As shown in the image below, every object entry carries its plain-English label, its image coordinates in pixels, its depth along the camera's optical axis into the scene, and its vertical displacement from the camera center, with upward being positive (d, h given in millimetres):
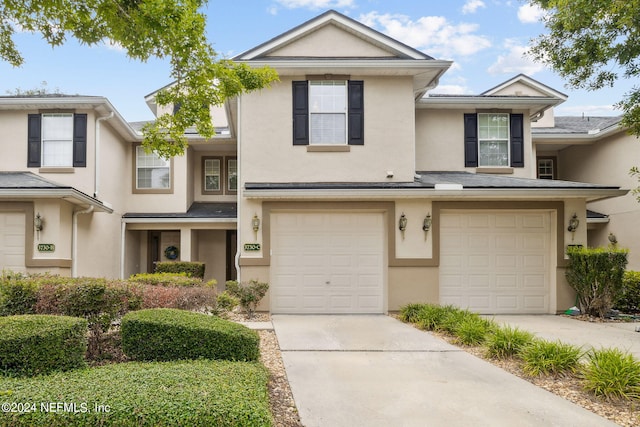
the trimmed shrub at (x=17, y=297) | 5383 -800
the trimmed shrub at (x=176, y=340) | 4965 -1227
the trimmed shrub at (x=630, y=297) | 10672 -1567
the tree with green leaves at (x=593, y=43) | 7512 +3577
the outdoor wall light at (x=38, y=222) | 10633 +244
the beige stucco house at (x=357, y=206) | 10281 +618
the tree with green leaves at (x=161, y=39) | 5805 +2775
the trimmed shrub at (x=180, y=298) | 6062 -960
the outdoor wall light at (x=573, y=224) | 10440 +200
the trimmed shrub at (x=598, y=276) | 9625 -971
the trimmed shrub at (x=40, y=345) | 4367 -1141
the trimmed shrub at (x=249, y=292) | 9258 -1276
